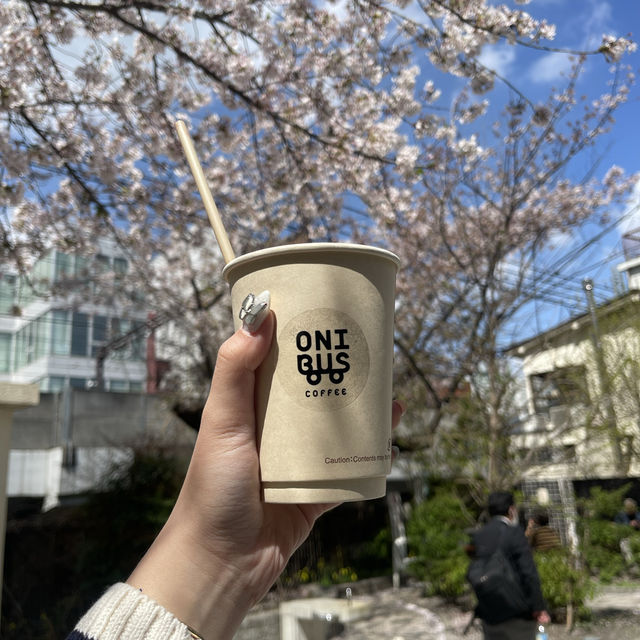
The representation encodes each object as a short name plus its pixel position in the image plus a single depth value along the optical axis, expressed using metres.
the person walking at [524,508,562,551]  7.75
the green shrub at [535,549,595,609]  6.99
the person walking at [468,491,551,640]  3.95
